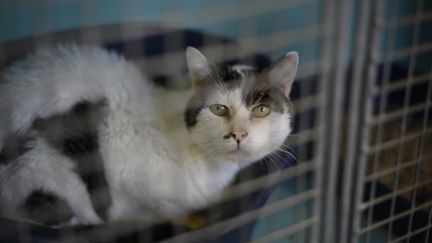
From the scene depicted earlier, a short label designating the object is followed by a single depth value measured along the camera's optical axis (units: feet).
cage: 2.64
